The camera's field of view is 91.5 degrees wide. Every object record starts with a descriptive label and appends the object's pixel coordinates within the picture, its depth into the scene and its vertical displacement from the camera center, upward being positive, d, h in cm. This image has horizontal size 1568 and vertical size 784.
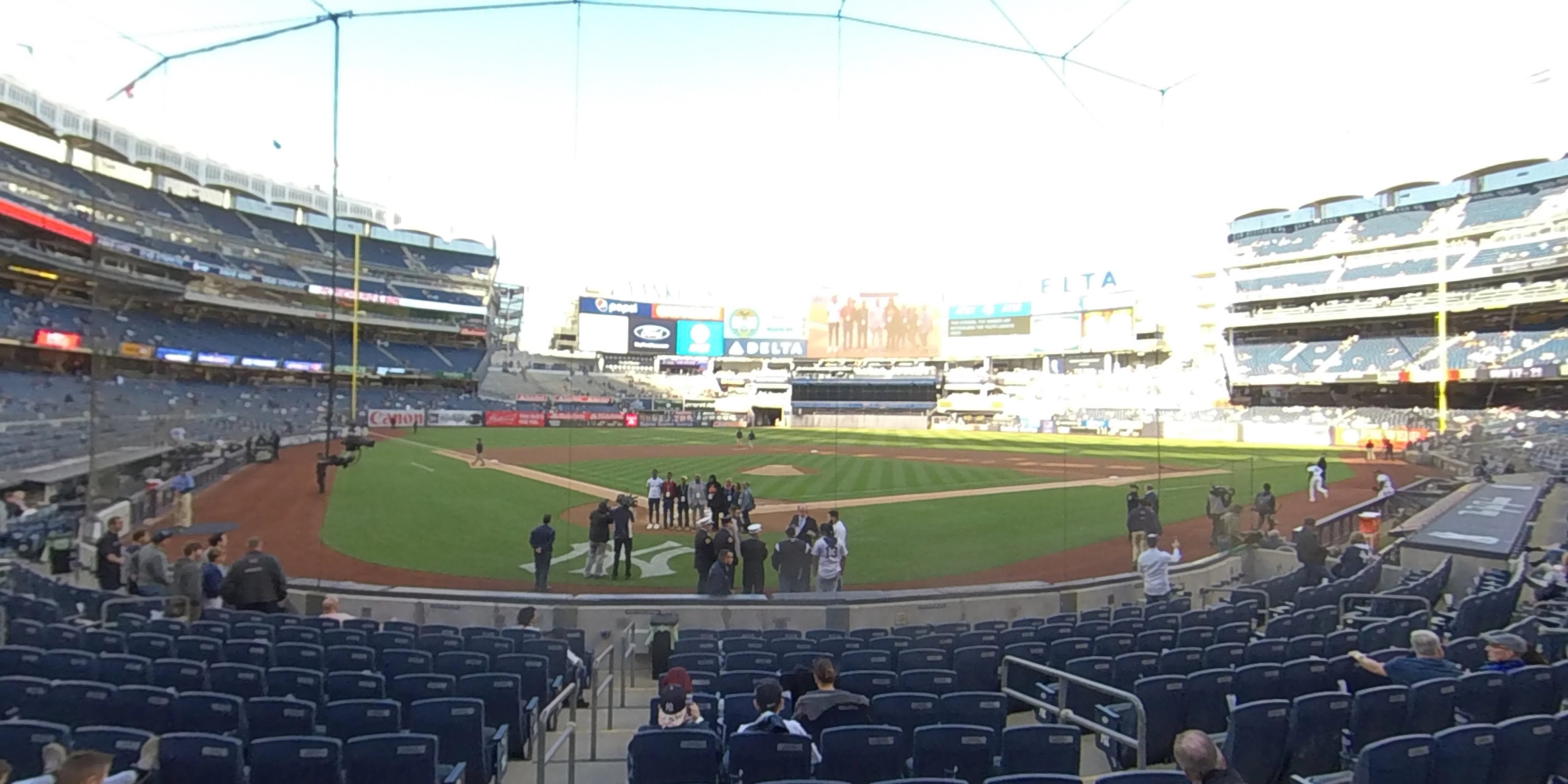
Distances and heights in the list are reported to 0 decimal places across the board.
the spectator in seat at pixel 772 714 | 432 -185
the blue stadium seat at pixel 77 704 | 479 -204
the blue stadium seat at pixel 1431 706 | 489 -196
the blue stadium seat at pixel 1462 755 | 388 -179
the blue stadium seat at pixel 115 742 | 400 -191
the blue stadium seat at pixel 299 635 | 714 -238
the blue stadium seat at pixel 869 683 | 593 -226
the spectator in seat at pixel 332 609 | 811 -241
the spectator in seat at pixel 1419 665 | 534 -186
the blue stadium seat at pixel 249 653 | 615 -221
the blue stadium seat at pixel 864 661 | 659 -232
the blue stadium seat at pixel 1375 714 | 482 -198
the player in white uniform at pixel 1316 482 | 2188 -231
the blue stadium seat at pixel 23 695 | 480 -201
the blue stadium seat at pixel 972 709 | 523 -216
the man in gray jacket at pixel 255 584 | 905 -241
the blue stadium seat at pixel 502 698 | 555 -228
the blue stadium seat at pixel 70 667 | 555 -209
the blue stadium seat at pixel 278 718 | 468 -206
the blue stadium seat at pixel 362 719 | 468 -207
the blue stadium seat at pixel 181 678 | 543 -211
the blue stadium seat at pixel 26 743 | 392 -188
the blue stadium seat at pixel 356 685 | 545 -215
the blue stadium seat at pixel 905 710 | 520 -216
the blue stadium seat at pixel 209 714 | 460 -200
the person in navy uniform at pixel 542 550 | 1163 -250
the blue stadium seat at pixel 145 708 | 470 -203
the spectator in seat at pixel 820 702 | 472 -192
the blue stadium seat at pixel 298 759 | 390 -192
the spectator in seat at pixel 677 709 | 480 -203
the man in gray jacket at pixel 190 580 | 877 -228
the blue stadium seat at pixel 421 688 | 555 -221
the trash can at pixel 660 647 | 841 -285
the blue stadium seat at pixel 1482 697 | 504 -194
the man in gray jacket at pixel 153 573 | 974 -247
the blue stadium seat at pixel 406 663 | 621 -227
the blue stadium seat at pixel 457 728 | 479 -215
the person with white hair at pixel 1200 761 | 328 -156
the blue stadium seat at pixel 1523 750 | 406 -185
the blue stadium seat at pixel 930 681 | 611 -231
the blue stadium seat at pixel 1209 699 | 559 -220
